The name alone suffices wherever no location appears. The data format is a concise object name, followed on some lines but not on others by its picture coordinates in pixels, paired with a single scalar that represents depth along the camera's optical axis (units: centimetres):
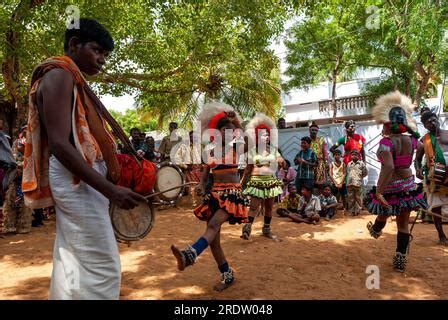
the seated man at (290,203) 873
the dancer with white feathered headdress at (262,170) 624
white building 2548
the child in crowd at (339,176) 929
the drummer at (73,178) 186
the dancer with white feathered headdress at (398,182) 443
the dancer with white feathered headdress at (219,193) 366
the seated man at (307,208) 801
